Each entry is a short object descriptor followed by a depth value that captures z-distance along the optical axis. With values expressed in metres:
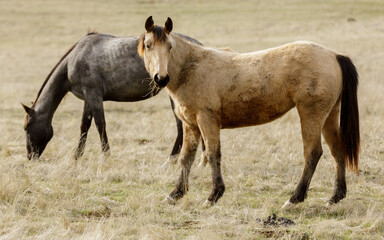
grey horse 17.75
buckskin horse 11.66
